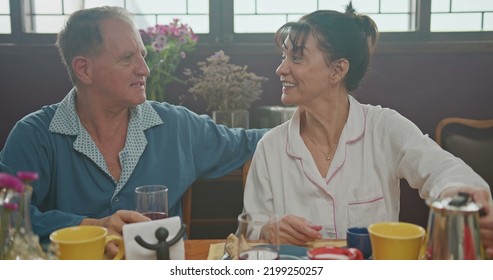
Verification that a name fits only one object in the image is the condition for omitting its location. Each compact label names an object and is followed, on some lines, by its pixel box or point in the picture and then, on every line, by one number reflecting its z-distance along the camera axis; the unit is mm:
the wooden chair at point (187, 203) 2436
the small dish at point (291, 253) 1982
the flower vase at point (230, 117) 3254
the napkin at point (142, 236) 1909
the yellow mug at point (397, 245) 1891
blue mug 1996
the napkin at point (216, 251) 2056
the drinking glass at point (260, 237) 1923
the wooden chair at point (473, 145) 2929
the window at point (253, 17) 3798
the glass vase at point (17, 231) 1830
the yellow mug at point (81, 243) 1884
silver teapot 1839
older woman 2349
